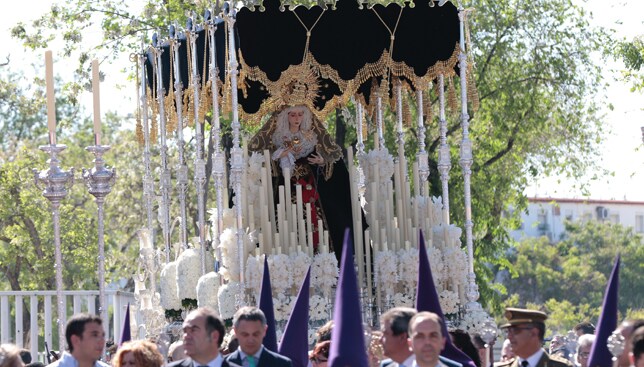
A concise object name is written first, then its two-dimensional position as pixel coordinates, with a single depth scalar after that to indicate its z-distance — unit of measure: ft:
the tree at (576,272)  232.32
